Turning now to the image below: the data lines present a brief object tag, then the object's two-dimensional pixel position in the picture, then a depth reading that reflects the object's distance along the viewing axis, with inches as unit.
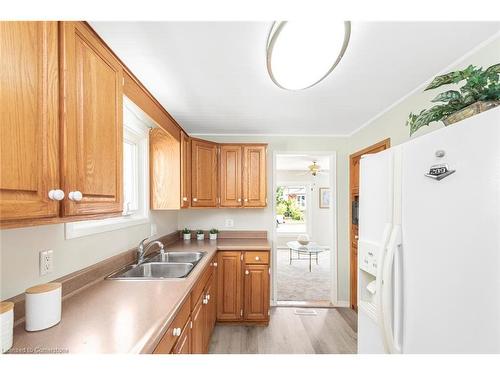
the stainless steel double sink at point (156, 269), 66.6
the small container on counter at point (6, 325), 27.4
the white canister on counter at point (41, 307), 33.1
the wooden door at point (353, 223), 114.0
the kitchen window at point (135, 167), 80.7
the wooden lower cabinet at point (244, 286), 101.0
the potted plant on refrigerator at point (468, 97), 32.0
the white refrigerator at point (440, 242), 24.6
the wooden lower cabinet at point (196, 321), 42.9
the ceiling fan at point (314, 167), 208.2
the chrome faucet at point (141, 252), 74.3
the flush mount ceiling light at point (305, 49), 38.5
